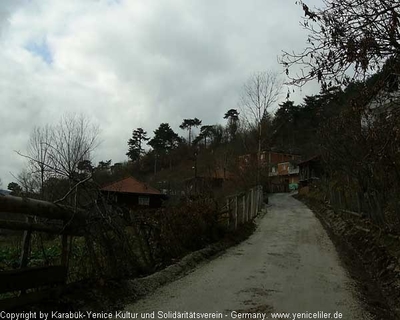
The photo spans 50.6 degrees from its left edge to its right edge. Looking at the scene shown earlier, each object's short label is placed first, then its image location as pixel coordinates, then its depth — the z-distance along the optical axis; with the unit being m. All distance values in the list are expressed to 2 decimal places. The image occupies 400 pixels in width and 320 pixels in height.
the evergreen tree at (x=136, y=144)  94.19
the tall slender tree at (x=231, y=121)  78.94
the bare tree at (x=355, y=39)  5.57
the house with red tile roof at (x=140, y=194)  49.09
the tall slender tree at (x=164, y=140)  95.25
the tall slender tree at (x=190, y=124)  104.19
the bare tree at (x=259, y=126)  46.90
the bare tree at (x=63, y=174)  6.64
